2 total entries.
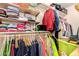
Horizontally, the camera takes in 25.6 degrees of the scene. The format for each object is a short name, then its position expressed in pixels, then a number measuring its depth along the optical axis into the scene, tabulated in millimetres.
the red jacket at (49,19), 1954
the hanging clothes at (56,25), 1950
